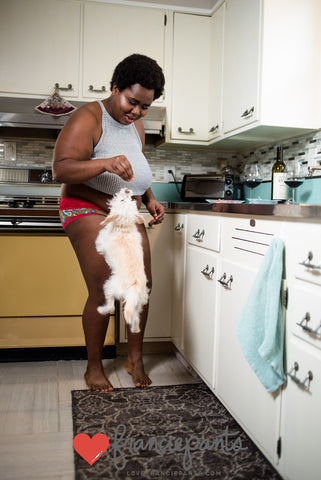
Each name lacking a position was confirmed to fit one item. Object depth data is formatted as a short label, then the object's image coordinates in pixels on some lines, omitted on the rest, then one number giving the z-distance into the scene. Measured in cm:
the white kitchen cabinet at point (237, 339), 140
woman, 179
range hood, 278
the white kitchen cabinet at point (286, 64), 227
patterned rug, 144
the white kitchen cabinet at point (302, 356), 115
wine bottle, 246
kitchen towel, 130
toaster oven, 302
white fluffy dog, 166
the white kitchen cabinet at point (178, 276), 240
